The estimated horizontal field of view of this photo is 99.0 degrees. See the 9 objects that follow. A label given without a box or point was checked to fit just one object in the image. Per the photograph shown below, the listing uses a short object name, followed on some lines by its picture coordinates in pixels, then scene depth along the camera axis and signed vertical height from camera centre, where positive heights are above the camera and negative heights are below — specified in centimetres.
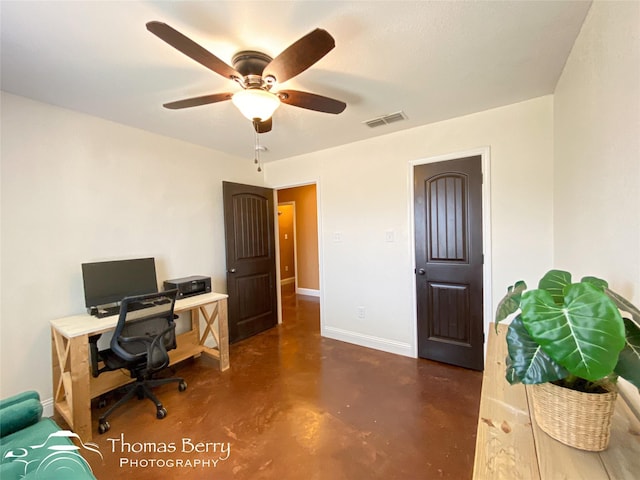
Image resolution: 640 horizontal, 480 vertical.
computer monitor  222 -36
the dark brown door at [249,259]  336 -32
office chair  196 -78
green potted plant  61 -31
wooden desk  182 -95
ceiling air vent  247 +105
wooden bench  66 -61
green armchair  104 -89
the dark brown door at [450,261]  253 -30
